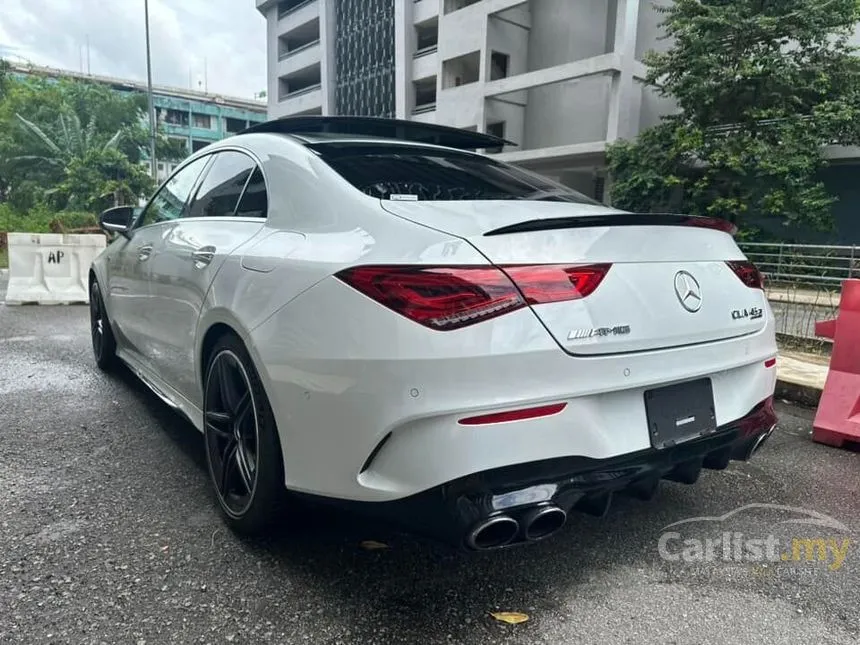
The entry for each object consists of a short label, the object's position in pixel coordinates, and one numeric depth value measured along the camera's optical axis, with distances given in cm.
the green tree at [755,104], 1520
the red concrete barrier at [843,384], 342
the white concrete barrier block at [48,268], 841
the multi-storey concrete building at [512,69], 2059
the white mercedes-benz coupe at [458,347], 159
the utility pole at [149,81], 2364
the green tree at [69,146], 2956
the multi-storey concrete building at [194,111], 6425
